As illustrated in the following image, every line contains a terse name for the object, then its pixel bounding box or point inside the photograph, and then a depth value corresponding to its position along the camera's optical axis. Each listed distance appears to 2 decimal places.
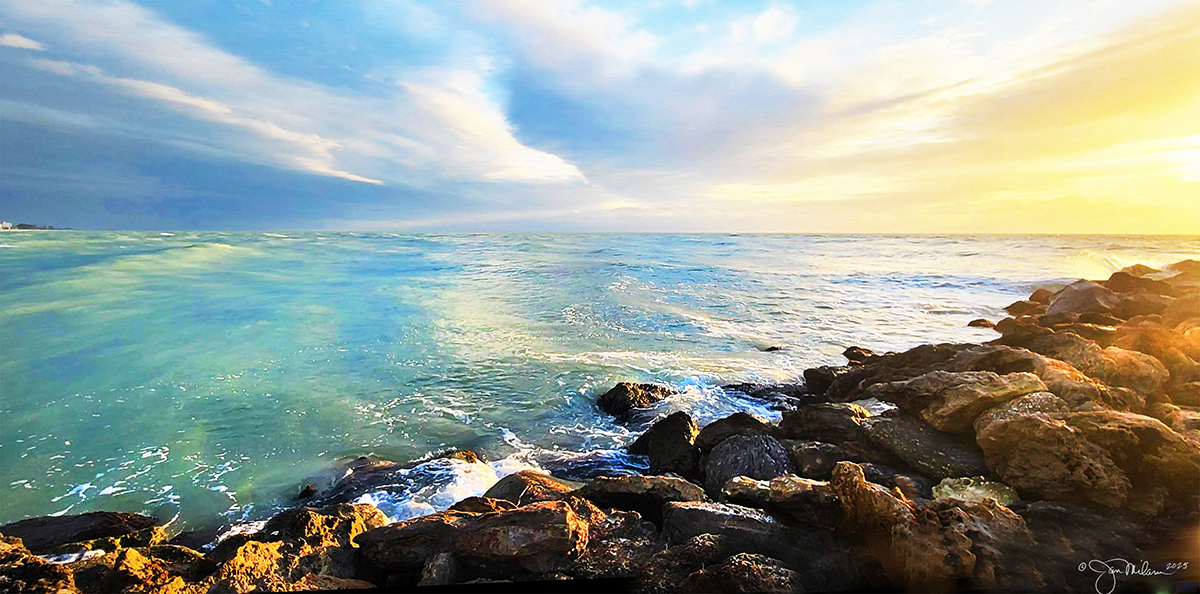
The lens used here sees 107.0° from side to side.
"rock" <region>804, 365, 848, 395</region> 6.33
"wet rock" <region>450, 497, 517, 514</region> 3.09
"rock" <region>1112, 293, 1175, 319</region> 8.11
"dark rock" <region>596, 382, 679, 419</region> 5.89
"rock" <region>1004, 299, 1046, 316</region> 11.80
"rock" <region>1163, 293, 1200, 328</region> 6.12
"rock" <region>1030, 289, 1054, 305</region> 12.85
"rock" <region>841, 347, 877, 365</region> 7.78
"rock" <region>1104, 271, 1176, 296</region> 9.98
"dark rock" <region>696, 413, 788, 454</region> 4.20
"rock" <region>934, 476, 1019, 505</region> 2.91
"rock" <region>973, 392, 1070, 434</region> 3.28
